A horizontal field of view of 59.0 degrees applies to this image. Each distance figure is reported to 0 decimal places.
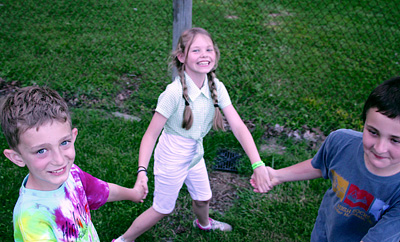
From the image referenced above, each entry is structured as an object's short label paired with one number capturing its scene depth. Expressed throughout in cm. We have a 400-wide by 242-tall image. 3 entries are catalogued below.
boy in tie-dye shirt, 141
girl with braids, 232
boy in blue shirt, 157
